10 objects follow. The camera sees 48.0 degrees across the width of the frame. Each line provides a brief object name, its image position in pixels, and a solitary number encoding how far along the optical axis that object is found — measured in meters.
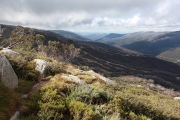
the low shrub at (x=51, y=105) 6.60
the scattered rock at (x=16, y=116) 6.61
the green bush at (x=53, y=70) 13.75
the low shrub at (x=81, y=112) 6.90
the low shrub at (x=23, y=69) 11.73
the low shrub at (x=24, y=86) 9.67
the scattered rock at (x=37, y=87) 9.60
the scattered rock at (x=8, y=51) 15.15
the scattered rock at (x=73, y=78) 11.65
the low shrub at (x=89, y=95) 8.84
